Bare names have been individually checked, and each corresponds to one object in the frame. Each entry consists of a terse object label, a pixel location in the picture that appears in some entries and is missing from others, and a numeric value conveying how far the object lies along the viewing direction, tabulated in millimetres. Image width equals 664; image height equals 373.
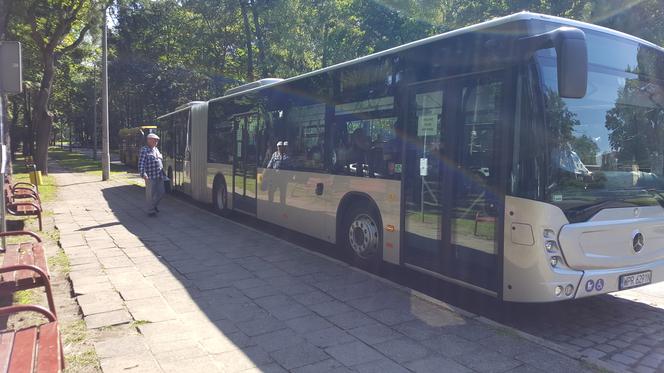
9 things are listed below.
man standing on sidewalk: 11820
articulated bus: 4633
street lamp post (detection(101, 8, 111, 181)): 21578
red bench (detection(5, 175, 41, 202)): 10730
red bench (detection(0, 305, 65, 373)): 2873
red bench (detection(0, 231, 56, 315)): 3986
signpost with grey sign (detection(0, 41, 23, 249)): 6898
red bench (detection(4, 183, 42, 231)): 9367
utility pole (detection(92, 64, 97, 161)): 41569
